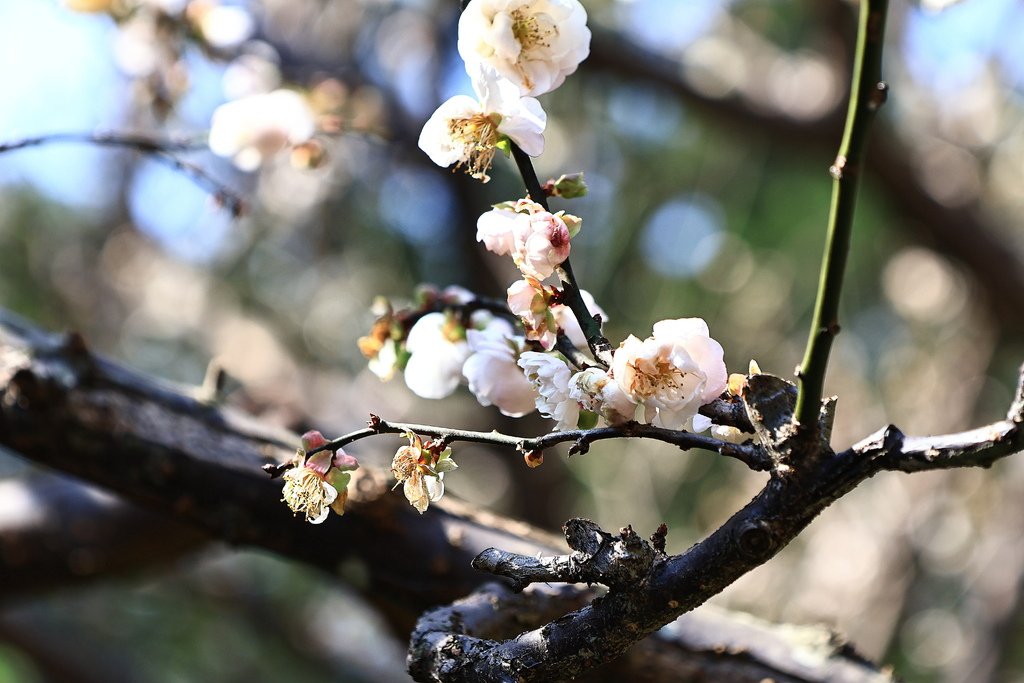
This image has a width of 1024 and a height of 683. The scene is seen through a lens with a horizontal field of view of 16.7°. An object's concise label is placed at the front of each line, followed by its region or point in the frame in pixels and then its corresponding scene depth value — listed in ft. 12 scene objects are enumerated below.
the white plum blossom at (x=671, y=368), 2.32
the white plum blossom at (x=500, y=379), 2.45
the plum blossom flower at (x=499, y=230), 2.36
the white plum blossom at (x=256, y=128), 2.75
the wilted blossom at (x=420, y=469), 2.35
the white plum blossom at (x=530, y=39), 2.36
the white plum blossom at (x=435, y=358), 2.51
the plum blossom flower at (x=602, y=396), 2.33
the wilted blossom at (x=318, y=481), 2.38
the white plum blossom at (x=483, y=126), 2.38
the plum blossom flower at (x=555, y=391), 2.34
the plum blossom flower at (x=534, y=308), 2.36
